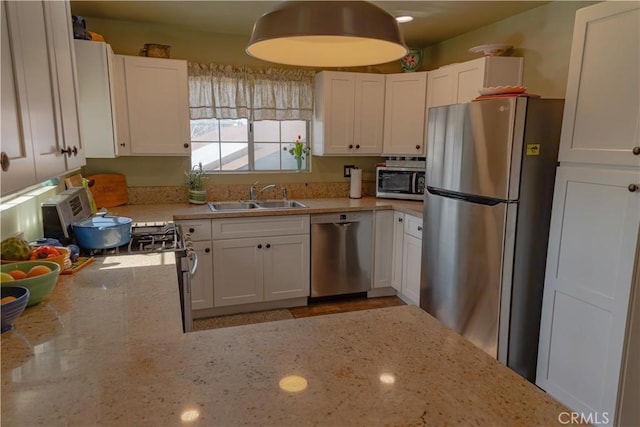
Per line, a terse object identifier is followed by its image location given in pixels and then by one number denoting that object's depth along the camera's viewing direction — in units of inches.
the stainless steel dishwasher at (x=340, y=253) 134.1
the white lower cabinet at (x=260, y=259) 124.6
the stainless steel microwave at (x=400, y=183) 144.4
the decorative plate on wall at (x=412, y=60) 146.9
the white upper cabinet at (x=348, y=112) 142.3
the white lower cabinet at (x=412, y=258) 127.6
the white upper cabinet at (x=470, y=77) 117.6
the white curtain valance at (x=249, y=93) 136.6
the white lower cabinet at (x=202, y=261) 120.0
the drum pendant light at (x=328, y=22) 34.1
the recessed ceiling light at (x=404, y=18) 119.6
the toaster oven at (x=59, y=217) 78.9
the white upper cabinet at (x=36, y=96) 38.6
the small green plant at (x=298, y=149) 154.1
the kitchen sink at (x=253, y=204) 139.7
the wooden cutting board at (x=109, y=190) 127.3
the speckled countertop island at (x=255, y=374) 31.9
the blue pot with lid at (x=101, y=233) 79.4
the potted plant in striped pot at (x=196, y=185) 135.8
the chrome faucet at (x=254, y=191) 146.4
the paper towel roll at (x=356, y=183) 152.7
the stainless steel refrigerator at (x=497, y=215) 86.4
